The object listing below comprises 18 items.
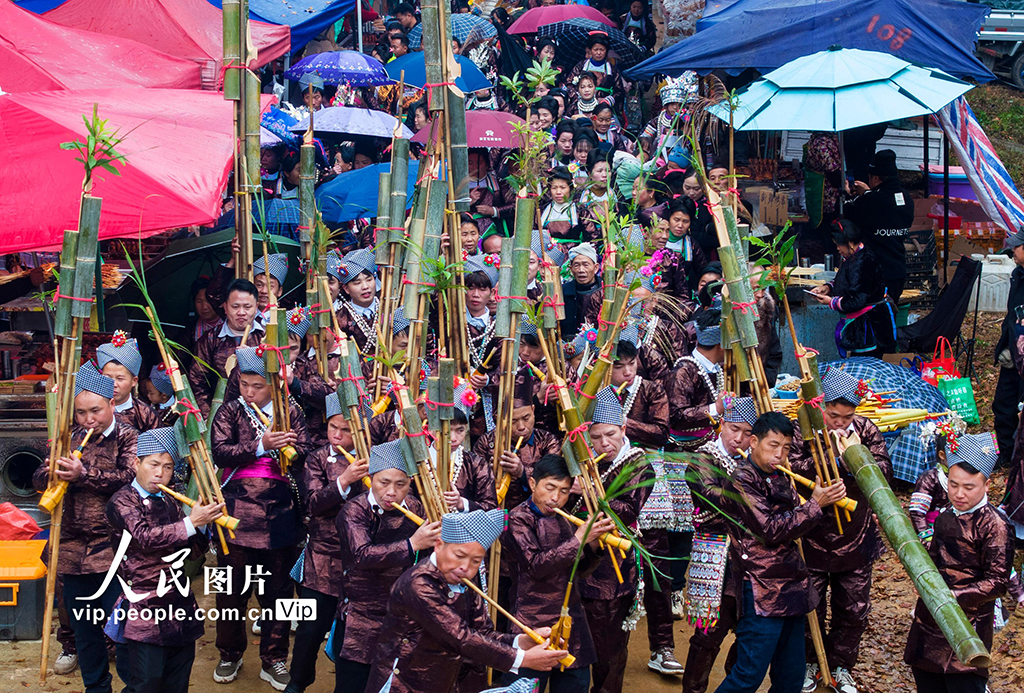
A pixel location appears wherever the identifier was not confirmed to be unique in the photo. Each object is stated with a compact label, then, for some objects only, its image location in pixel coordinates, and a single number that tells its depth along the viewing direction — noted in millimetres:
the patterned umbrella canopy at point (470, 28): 24828
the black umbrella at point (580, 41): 24281
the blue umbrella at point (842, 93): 14633
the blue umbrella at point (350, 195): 15281
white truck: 27687
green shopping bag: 14281
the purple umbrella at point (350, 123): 19094
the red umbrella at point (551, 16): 24439
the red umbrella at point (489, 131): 17453
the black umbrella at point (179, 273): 13211
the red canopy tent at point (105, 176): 10584
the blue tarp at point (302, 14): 22578
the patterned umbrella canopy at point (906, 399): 13500
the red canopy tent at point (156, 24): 16766
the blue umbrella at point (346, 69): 21609
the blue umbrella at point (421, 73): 21078
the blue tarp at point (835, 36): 17234
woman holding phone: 14594
